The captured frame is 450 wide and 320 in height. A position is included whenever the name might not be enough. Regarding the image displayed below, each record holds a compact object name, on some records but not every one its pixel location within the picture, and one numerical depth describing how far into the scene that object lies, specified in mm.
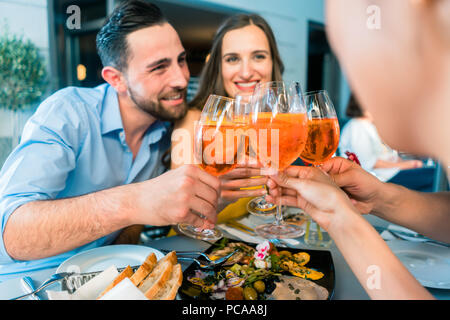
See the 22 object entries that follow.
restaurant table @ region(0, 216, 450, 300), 763
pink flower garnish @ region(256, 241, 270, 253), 886
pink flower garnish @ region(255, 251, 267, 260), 869
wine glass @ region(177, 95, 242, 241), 848
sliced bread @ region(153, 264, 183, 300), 670
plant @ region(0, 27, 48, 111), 1712
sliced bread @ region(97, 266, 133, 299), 658
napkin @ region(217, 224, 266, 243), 1116
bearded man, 886
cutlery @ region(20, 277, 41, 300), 757
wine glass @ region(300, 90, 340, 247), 907
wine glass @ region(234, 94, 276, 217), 879
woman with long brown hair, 1994
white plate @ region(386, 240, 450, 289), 807
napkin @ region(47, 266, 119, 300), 635
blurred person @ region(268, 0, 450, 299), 455
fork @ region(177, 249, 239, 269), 828
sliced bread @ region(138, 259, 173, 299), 668
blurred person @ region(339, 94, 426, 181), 3166
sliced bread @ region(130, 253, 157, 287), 710
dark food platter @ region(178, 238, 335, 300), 702
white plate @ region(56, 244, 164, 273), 850
